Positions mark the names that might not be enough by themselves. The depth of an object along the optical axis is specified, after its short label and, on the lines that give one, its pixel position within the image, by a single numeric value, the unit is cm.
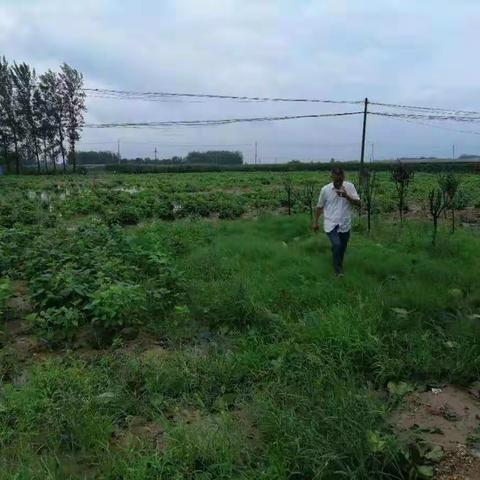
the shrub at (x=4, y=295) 586
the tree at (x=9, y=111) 5591
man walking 711
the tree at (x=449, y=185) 1012
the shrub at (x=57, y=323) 535
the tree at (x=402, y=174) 1108
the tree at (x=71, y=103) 5834
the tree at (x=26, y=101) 5678
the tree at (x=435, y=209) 889
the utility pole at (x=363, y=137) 1534
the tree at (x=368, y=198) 1075
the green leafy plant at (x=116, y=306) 537
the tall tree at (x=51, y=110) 5799
